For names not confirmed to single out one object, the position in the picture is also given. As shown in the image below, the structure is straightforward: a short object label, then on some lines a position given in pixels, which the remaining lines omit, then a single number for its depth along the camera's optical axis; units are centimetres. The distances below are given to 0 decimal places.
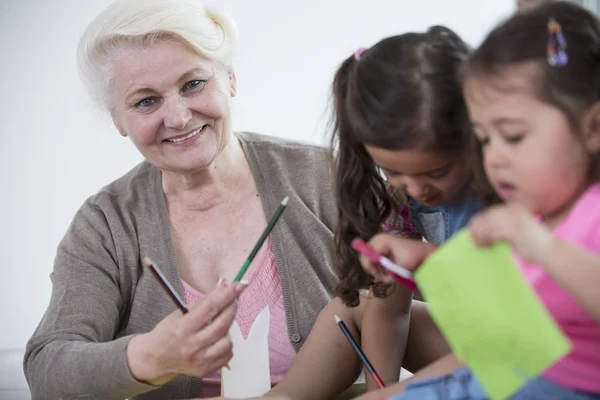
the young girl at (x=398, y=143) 158
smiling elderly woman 188
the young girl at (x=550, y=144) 142
